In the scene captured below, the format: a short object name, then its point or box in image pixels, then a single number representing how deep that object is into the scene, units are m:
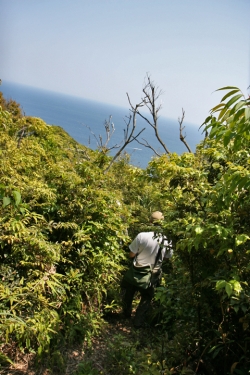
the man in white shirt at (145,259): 4.10
